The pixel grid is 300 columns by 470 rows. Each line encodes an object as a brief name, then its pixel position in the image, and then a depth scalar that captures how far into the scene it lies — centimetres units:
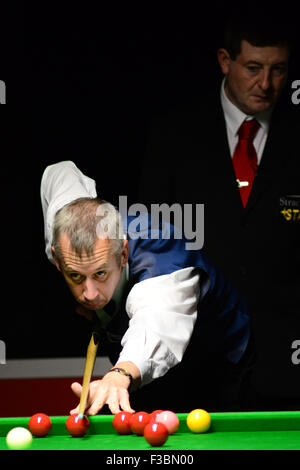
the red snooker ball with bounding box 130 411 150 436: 484
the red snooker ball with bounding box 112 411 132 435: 491
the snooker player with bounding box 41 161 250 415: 585
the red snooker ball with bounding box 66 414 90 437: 486
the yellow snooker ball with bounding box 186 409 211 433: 494
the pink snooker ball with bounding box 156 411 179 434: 483
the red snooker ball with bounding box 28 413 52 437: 494
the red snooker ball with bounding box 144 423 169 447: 442
